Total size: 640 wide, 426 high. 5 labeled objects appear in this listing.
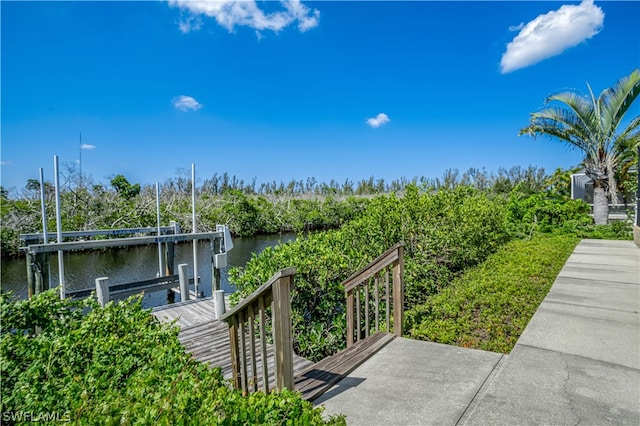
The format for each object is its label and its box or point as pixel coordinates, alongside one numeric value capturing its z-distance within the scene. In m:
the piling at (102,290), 6.13
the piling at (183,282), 7.65
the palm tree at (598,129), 11.16
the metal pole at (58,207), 6.46
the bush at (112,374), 1.37
